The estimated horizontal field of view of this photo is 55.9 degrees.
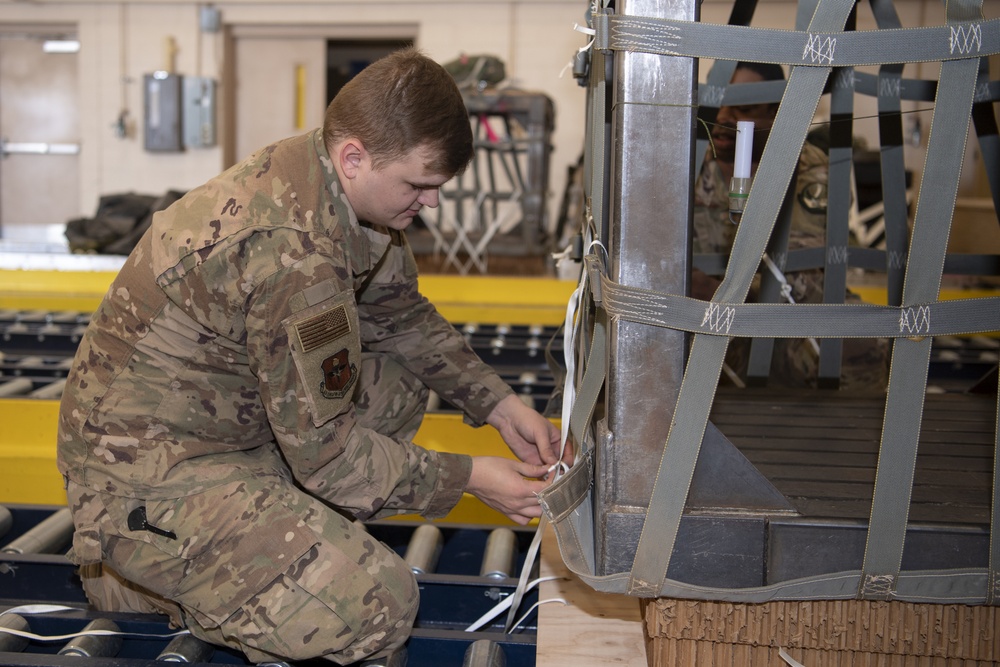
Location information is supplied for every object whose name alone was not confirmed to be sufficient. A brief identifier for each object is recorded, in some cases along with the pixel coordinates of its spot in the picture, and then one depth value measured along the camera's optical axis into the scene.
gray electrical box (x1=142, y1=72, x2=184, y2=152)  9.65
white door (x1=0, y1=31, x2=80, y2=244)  10.39
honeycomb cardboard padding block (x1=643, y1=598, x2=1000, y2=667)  1.61
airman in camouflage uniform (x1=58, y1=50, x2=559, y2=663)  1.76
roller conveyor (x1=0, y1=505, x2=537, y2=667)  1.89
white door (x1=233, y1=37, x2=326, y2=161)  10.14
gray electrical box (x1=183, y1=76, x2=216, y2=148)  9.73
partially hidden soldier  3.21
